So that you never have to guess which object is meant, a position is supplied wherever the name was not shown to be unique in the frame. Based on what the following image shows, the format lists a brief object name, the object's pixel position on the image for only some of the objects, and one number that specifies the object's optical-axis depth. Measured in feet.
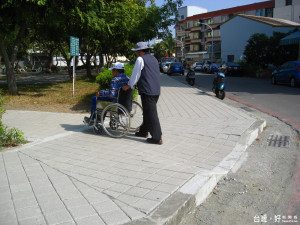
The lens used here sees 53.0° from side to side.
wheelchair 18.83
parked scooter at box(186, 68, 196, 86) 63.98
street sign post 42.55
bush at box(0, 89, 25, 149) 16.97
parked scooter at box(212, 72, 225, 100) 40.93
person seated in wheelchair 19.36
